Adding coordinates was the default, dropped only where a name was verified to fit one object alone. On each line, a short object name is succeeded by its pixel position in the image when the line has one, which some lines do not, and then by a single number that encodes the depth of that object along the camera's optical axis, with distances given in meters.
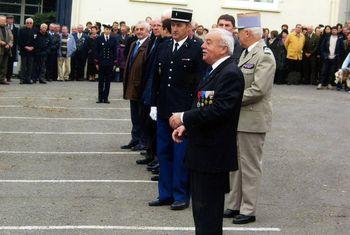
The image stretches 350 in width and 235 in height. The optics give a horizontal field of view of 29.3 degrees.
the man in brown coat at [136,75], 10.55
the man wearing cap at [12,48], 20.66
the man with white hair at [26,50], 20.30
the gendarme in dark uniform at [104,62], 16.52
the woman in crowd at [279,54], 23.25
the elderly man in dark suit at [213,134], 5.41
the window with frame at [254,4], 26.42
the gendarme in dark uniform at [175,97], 7.75
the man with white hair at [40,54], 20.73
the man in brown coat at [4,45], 19.88
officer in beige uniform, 7.20
